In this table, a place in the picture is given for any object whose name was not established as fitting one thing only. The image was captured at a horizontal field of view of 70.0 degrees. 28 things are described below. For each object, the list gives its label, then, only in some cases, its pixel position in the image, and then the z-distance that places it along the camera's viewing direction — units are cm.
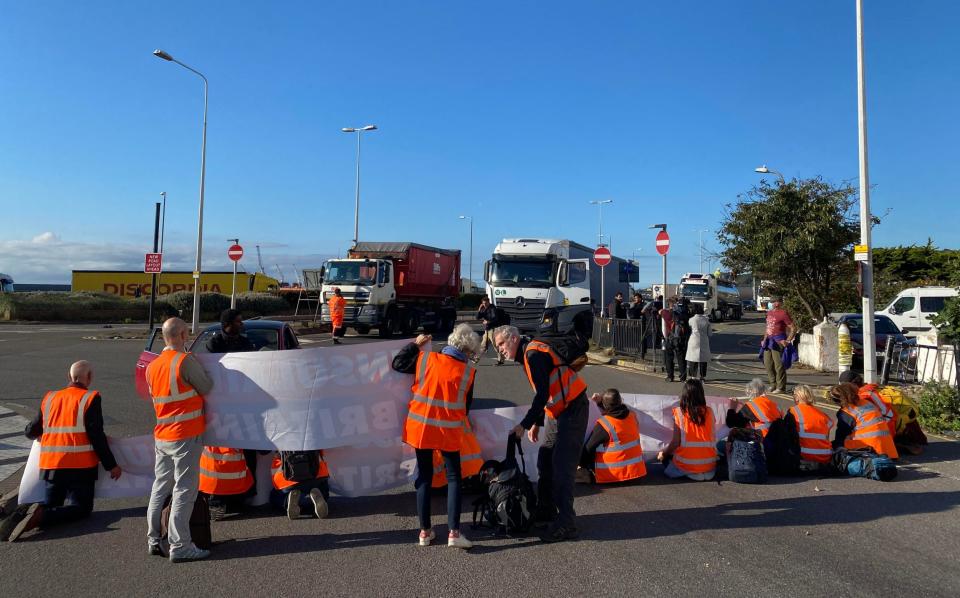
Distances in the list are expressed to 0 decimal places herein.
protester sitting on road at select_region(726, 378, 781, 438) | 705
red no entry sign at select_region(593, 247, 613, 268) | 2028
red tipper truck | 2376
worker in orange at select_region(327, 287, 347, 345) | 2170
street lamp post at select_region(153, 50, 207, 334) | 2473
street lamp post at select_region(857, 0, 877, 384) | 1110
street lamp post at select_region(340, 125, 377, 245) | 4062
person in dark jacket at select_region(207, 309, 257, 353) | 674
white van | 2180
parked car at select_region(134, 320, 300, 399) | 962
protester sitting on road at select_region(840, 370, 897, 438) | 756
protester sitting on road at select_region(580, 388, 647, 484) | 659
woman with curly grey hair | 485
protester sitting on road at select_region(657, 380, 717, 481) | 678
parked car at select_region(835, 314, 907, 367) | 1636
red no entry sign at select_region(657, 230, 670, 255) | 1583
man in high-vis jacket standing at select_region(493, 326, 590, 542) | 502
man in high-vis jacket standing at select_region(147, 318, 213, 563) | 471
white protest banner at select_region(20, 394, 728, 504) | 565
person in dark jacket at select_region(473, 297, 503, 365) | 1842
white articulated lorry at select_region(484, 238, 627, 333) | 2100
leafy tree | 1872
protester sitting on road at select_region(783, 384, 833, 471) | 705
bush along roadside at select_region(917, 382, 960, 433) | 934
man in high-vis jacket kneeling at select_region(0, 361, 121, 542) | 531
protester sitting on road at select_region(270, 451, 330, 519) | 555
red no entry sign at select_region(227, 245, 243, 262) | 2728
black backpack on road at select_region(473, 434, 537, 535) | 518
